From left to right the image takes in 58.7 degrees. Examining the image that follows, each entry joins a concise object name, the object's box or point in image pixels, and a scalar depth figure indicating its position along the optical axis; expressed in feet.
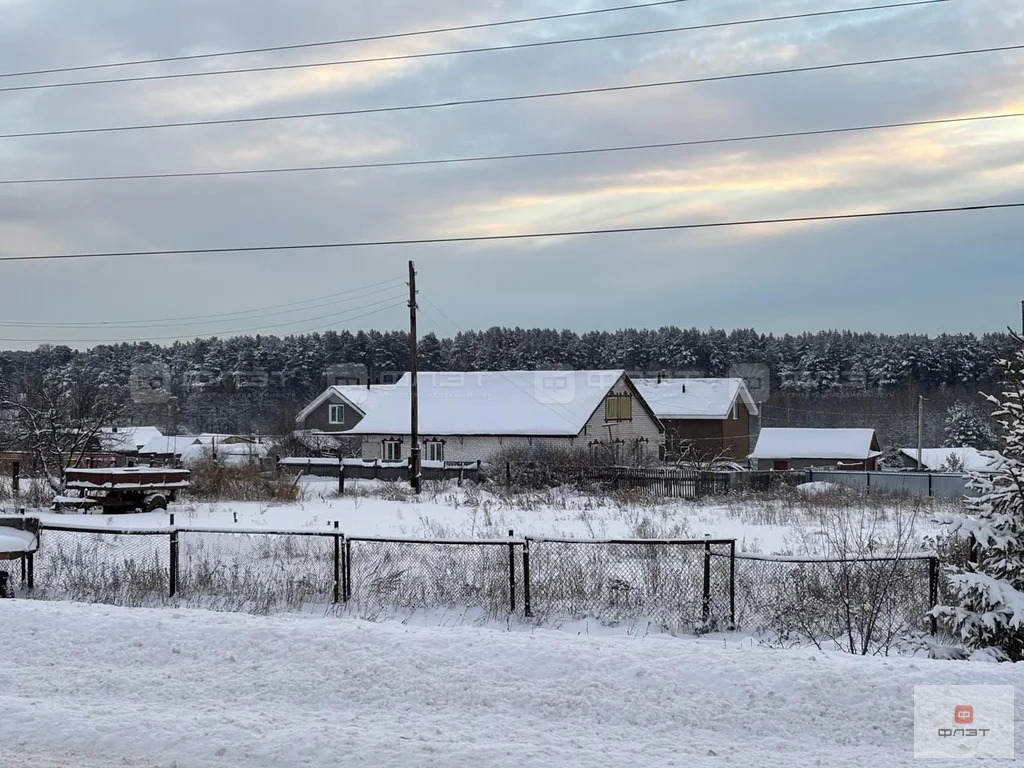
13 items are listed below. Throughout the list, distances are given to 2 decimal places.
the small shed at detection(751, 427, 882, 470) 204.13
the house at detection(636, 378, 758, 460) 204.54
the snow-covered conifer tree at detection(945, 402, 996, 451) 240.85
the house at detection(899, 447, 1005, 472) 177.36
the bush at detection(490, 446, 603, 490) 115.55
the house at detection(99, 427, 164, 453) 123.95
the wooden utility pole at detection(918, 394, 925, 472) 183.26
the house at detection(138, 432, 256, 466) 229.25
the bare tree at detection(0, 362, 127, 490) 96.43
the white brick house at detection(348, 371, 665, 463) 148.77
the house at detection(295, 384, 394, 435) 212.43
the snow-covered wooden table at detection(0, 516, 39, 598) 39.63
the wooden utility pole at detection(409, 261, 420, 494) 115.85
